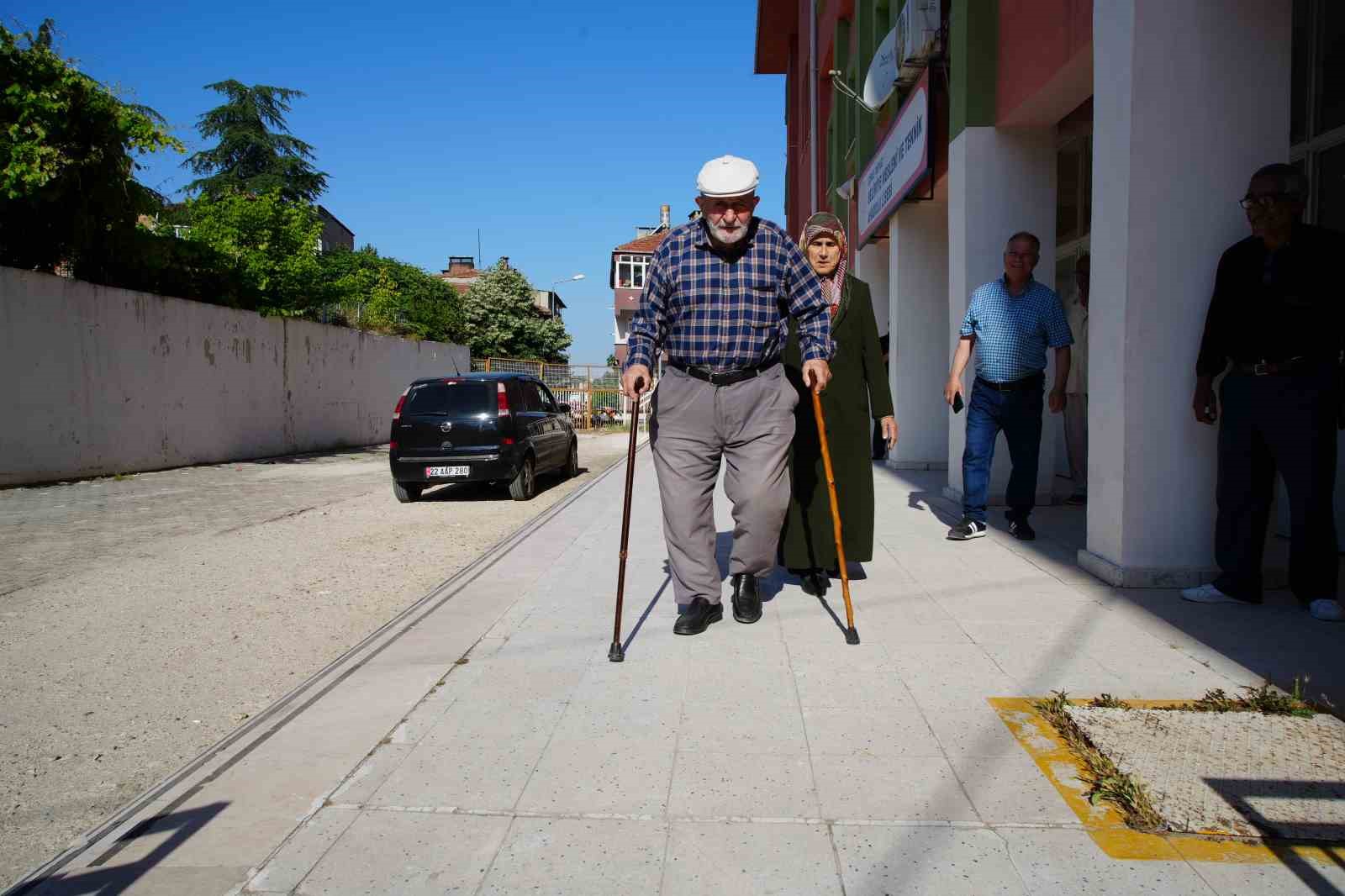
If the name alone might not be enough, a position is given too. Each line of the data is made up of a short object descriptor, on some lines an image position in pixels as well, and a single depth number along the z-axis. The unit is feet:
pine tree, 160.25
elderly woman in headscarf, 16.79
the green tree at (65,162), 41.98
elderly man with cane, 14.24
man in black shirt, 14.12
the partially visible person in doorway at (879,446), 45.74
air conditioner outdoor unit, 31.58
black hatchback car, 37.27
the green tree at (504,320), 218.38
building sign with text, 32.09
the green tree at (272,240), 68.08
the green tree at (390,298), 77.14
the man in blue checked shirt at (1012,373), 21.52
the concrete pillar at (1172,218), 15.79
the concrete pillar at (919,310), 37.91
